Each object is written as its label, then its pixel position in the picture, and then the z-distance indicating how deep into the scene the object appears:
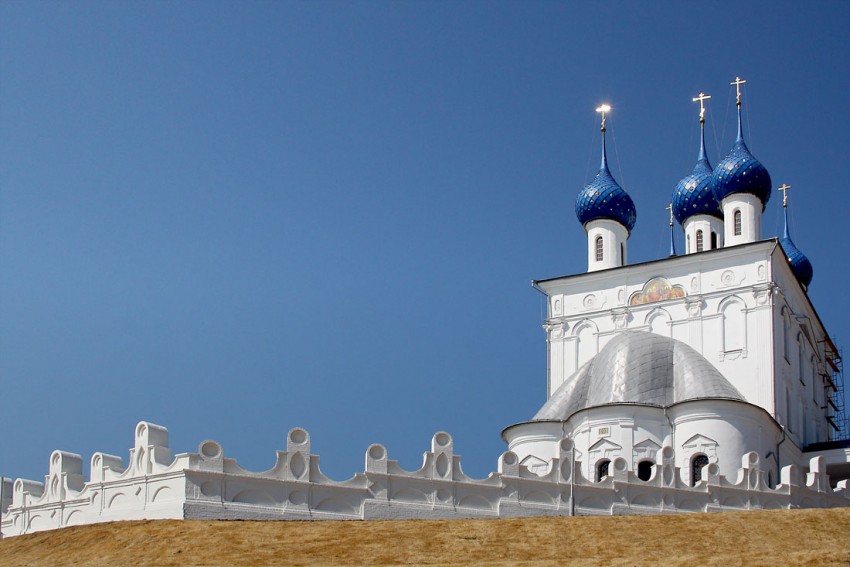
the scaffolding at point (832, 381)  45.56
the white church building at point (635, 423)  21.14
